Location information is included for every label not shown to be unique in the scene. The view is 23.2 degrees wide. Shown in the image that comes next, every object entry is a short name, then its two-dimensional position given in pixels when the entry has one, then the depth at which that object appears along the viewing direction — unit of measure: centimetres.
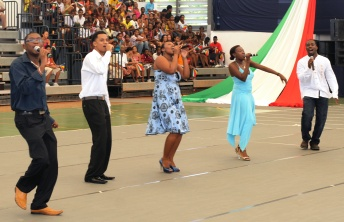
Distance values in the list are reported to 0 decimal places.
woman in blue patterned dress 1153
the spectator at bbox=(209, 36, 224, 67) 3516
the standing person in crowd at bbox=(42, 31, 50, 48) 2754
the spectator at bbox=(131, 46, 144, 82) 2973
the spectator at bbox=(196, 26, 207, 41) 3576
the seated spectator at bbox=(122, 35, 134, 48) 3042
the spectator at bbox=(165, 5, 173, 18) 3559
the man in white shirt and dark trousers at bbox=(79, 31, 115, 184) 1071
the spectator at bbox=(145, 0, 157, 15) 3625
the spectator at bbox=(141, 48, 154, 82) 3095
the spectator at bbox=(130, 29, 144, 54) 3122
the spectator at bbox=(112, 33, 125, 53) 2972
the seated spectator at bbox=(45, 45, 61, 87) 2705
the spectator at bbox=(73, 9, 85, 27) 3092
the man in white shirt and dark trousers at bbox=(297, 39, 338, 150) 1422
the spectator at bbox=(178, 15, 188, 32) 3582
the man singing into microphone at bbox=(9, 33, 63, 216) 867
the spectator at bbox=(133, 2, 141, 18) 3444
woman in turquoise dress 1313
